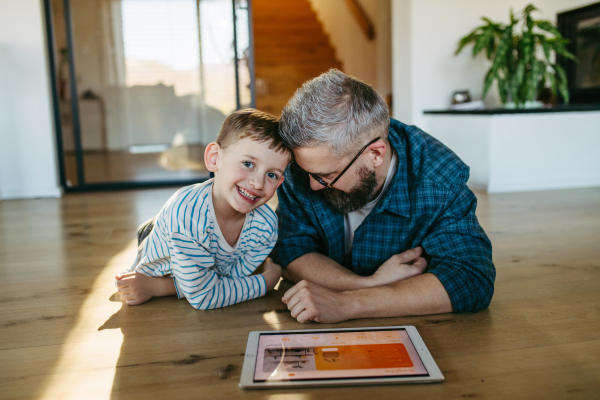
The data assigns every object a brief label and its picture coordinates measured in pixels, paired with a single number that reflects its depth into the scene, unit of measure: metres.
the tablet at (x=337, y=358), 1.03
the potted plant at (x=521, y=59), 3.63
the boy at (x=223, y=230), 1.35
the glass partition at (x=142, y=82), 4.00
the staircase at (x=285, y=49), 6.34
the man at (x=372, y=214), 1.31
